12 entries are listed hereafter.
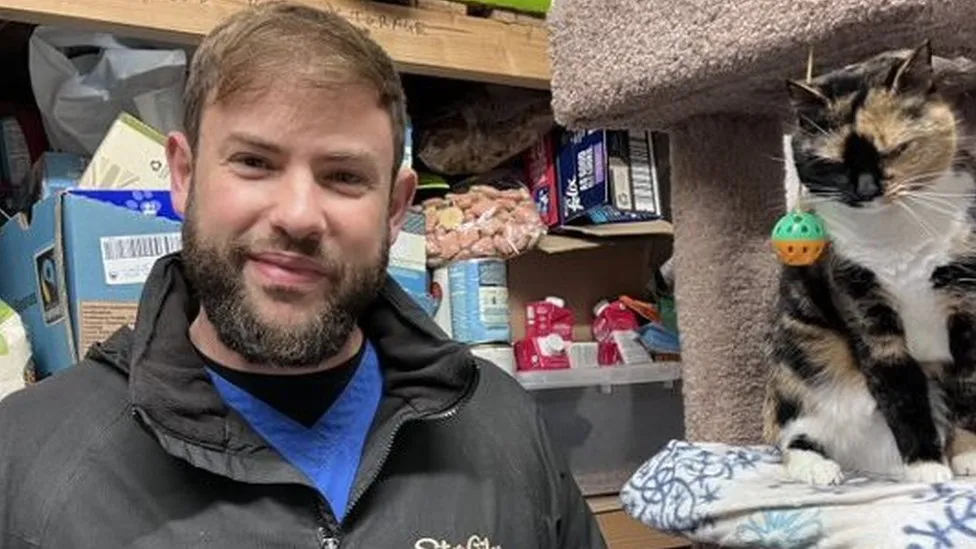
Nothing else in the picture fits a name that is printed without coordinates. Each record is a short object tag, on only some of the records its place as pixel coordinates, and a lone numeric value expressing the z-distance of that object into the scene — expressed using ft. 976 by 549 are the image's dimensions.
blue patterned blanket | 2.30
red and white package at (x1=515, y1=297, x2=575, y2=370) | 5.40
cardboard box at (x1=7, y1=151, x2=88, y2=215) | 4.47
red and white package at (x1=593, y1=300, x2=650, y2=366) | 5.57
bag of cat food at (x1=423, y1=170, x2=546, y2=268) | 5.25
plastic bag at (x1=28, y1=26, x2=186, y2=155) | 4.57
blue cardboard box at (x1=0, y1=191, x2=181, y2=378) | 3.99
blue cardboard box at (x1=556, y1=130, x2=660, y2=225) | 5.36
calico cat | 2.55
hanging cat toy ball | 2.73
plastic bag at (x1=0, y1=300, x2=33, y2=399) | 3.89
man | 2.64
